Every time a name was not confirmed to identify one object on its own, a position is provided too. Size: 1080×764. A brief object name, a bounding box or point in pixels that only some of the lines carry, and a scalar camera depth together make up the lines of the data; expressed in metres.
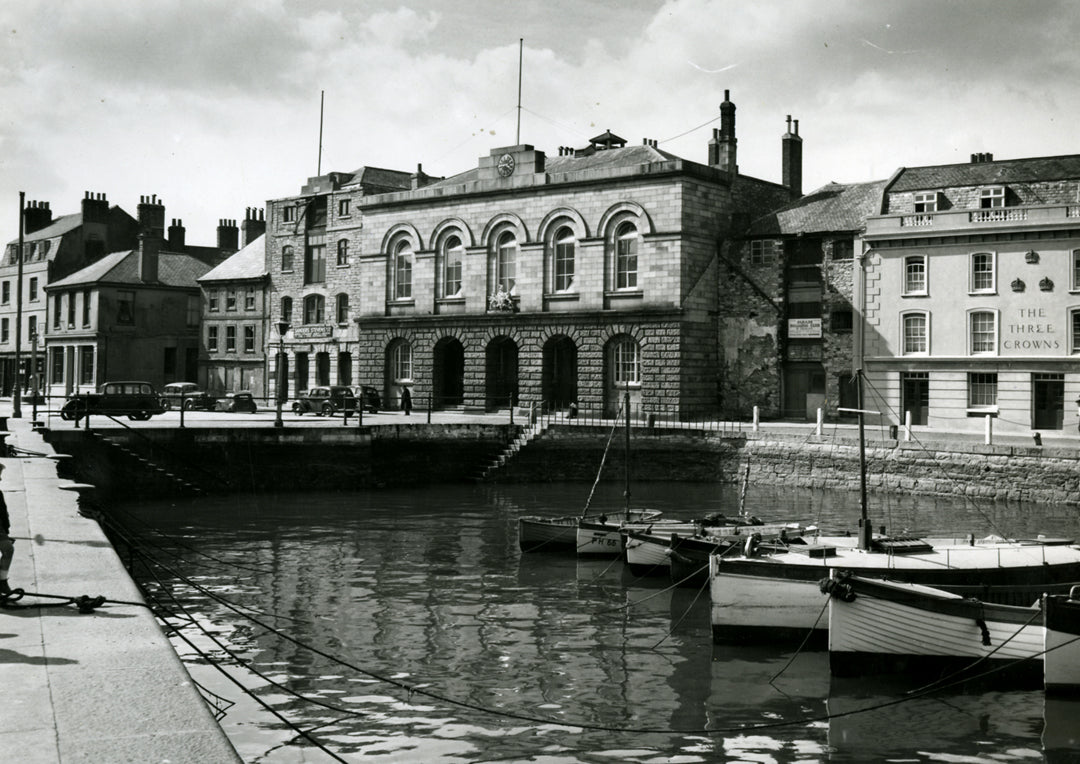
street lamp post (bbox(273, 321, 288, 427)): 34.37
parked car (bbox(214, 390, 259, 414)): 47.41
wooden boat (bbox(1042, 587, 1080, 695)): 12.63
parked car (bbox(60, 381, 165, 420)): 38.09
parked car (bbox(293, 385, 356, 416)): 46.22
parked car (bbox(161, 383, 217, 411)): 49.38
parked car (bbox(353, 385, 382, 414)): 48.46
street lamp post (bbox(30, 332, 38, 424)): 43.00
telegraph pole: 40.06
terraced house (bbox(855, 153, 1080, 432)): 36.69
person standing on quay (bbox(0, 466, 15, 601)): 9.70
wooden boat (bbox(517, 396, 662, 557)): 21.89
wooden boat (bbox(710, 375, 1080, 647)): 15.24
